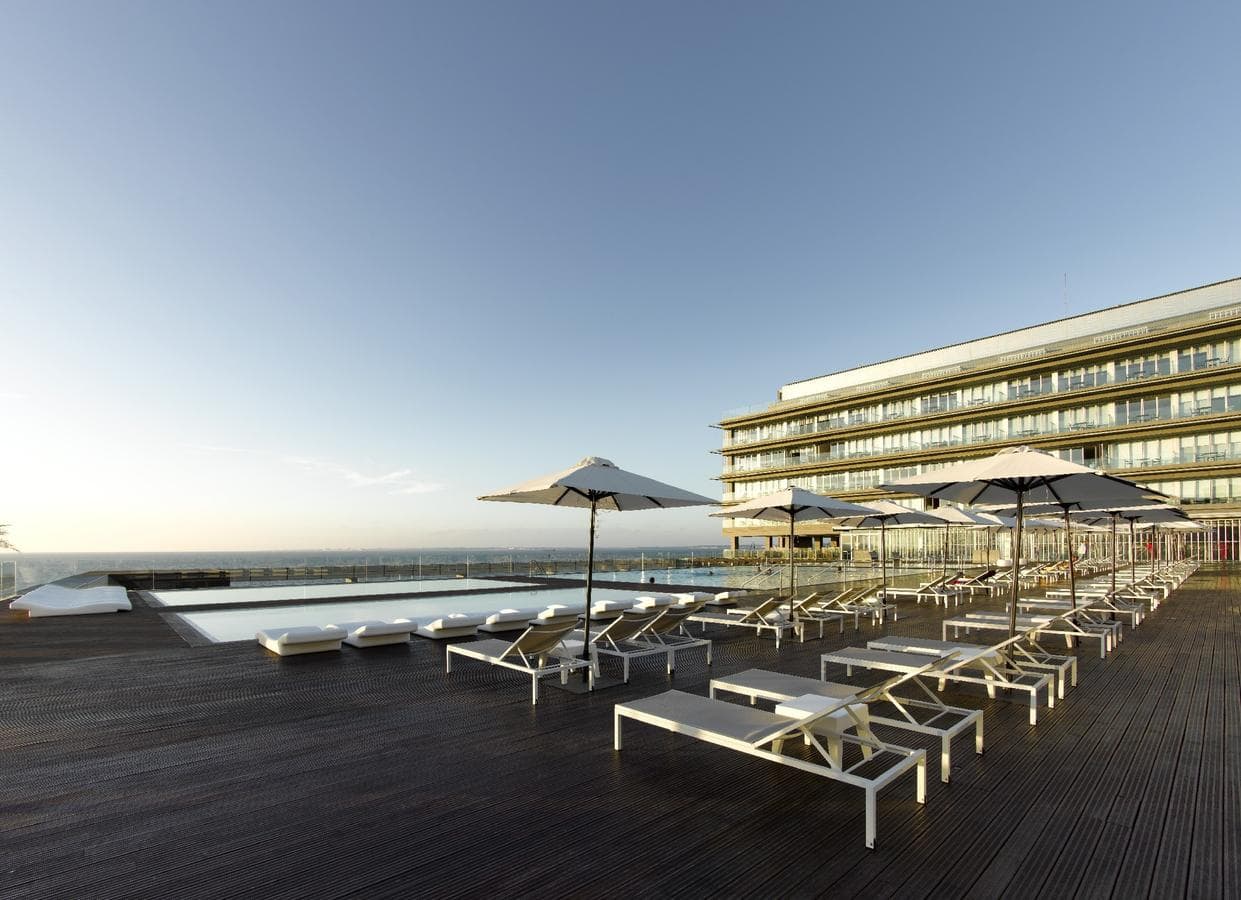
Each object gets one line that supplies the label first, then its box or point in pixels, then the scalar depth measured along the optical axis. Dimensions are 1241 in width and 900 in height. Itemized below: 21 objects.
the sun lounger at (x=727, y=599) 12.99
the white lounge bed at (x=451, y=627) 8.63
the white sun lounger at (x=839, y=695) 3.62
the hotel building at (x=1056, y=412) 30.44
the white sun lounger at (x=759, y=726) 3.00
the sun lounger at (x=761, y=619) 9.06
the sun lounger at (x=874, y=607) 10.84
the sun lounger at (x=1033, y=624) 7.68
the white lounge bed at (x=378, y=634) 7.99
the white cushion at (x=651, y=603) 11.53
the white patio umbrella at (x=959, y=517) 13.27
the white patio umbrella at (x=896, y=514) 12.09
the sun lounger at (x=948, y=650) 5.62
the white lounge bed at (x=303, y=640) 7.50
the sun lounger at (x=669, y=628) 6.64
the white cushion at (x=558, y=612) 9.97
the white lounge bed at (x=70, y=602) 11.71
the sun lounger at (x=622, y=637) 6.29
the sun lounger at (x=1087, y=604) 9.98
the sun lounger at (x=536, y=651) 5.60
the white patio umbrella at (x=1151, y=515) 12.30
